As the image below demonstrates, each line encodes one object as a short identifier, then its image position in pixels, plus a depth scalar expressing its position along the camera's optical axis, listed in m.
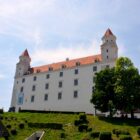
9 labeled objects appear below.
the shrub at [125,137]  21.69
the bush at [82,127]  26.85
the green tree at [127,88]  30.29
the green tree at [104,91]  31.71
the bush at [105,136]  22.45
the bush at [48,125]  28.24
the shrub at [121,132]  24.02
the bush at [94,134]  23.69
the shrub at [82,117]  30.17
